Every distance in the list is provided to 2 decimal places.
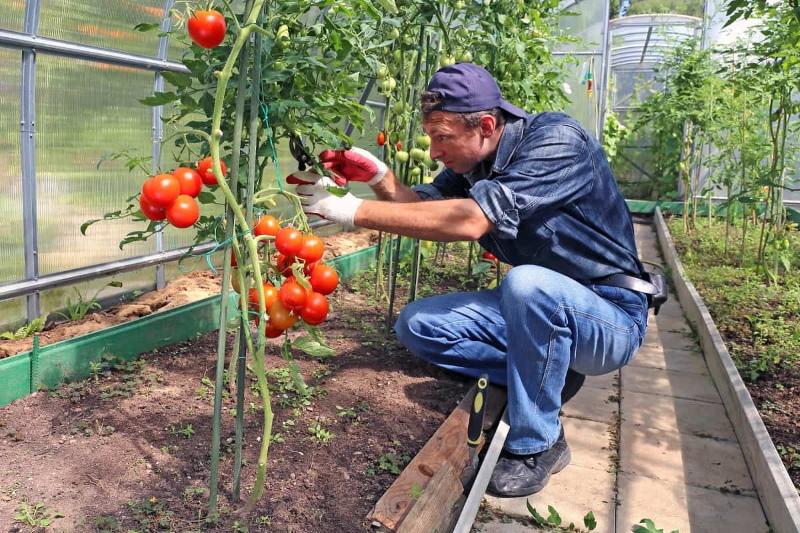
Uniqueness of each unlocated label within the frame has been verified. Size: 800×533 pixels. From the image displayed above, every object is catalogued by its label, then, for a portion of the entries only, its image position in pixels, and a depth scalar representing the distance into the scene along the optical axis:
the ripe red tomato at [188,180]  1.59
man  2.22
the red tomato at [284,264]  1.66
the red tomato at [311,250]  1.60
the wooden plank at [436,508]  1.77
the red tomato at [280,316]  1.61
